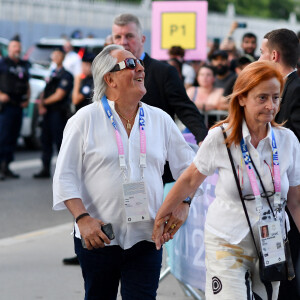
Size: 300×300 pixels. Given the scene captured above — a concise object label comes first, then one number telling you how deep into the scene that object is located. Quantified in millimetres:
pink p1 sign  13242
